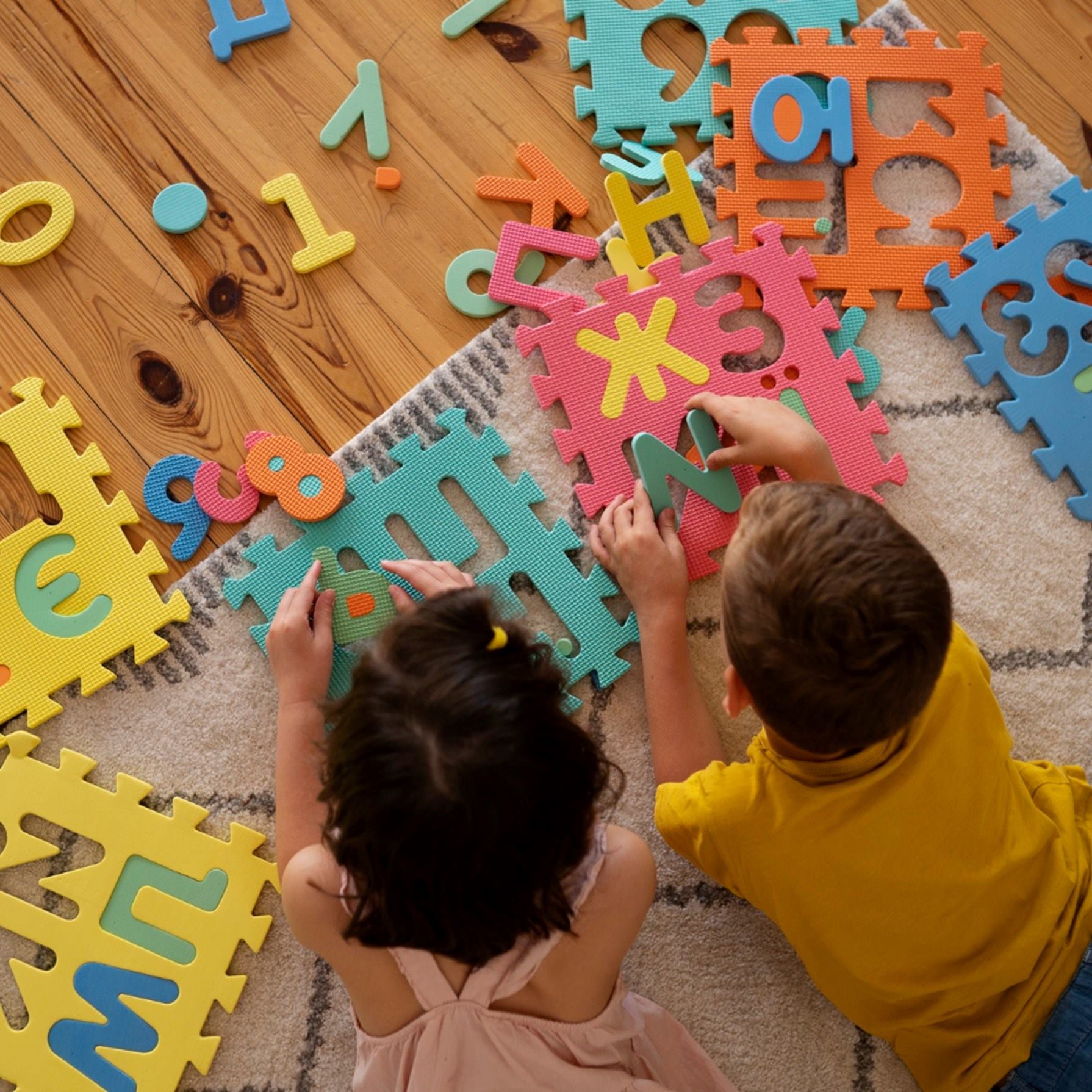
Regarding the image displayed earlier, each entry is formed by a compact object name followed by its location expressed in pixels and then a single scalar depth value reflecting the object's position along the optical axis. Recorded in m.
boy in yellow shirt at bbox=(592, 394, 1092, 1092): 0.70
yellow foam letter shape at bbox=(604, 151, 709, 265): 1.09
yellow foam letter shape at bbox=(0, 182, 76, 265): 1.09
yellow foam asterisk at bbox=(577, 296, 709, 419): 1.06
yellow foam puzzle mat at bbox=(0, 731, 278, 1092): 0.96
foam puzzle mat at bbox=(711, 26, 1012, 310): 1.11
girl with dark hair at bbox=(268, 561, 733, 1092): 0.66
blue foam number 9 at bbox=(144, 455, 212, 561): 1.04
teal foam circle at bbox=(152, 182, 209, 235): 1.10
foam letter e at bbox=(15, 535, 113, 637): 1.01
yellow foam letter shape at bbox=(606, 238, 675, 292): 1.09
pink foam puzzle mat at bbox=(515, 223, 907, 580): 1.05
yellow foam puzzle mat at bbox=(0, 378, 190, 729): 1.01
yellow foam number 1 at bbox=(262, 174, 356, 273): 1.10
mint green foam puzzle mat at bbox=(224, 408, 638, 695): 1.02
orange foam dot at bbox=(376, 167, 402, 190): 1.11
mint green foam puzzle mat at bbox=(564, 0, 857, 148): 1.13
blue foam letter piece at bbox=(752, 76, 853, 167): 1.11
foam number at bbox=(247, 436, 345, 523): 1.03
